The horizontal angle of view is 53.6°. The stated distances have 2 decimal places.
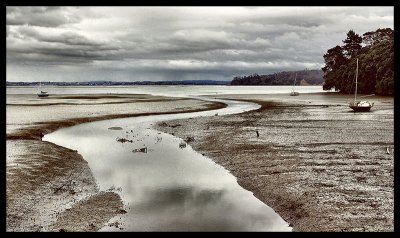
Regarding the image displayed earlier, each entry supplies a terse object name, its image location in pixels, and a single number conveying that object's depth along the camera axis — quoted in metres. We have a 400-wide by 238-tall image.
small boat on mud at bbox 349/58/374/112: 60.53
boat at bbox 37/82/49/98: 139.88
